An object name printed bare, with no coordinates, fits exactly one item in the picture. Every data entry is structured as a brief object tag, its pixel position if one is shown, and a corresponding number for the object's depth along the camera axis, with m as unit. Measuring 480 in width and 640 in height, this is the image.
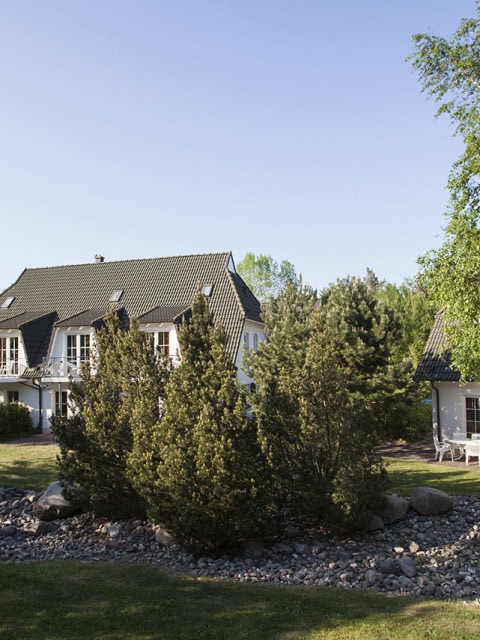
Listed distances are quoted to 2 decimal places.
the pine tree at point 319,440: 11.02
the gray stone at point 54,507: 13.31
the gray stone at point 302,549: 10.77
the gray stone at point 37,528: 12.57
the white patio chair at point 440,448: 18.33
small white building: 19.58
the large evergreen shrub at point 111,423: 12.41
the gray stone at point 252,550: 10.59
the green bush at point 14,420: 25.61
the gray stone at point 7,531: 12.54
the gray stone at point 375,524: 11.73
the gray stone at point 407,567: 9.50
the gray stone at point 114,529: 11.99
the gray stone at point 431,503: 12.61
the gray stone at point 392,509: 12.17
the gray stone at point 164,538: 11.27
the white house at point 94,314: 25.81
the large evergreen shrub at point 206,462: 10.38
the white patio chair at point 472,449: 17.34
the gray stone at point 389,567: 9.63
